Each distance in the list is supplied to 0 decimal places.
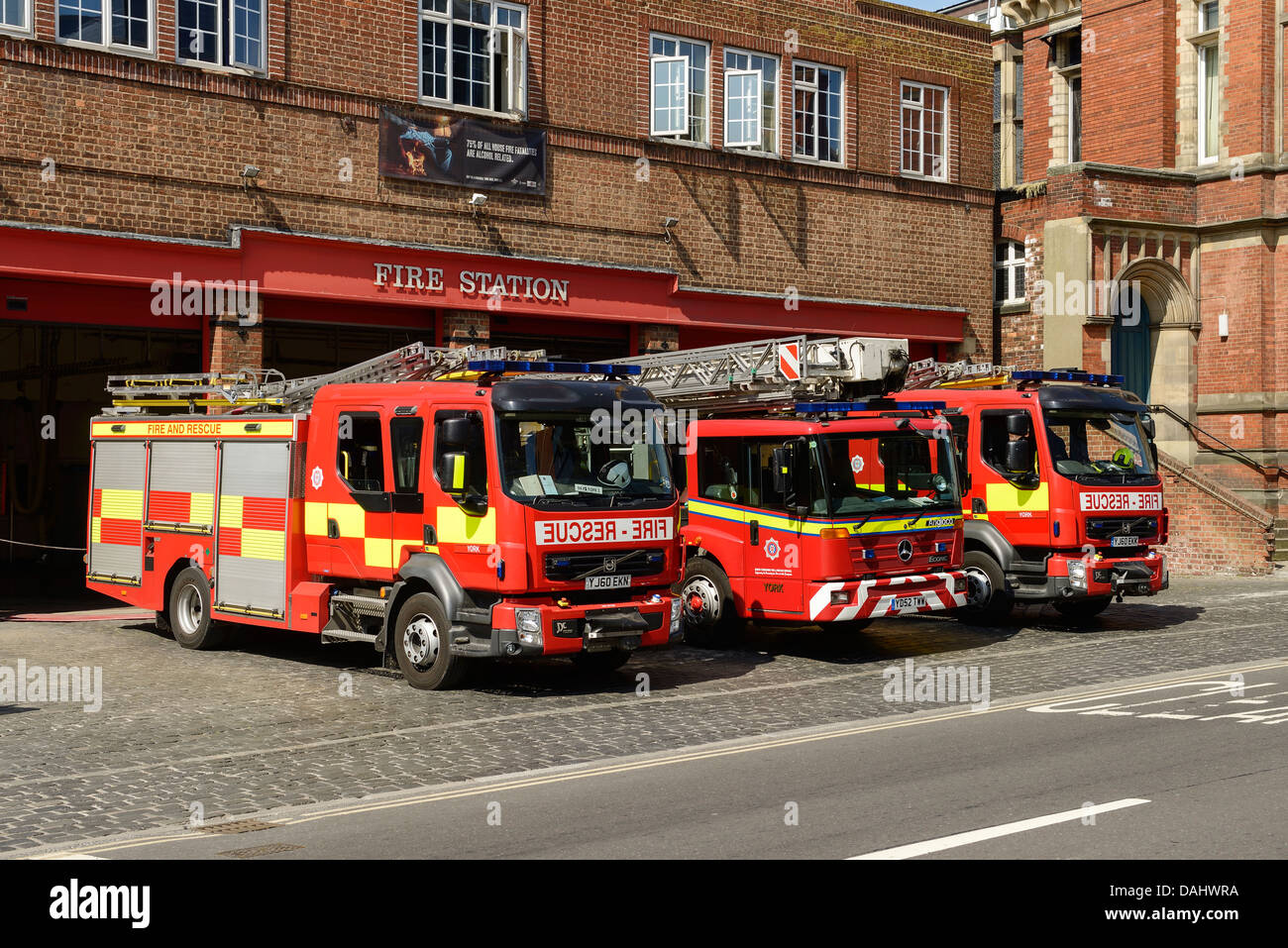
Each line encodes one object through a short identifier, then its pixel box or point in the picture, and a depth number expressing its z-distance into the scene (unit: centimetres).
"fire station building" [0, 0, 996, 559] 1906
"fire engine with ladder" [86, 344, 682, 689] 1289
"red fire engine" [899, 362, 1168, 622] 1736
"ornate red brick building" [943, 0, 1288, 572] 2830
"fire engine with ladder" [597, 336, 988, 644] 1505
